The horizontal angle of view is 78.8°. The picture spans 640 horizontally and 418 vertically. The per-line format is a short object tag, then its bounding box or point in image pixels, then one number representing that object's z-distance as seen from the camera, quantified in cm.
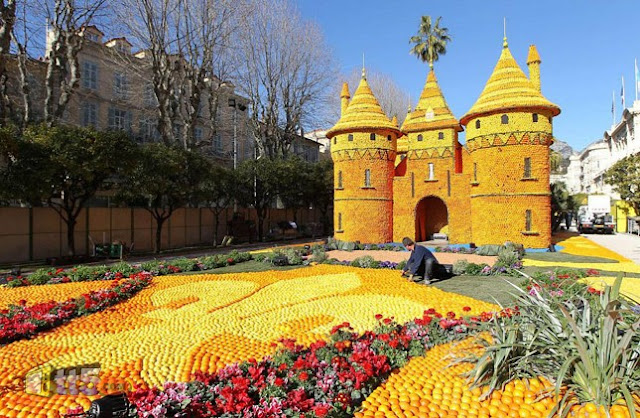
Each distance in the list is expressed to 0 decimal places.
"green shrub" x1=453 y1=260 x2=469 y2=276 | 1309
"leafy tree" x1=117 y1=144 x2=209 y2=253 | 2031
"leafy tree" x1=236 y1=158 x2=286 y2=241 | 3022
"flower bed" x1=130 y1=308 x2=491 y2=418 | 408
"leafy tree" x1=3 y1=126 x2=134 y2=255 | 1562
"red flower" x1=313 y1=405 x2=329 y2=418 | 388
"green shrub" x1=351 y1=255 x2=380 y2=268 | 1498
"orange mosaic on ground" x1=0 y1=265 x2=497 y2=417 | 557
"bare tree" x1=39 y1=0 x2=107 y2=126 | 2064
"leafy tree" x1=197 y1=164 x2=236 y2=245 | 2479
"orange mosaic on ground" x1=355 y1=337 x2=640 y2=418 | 397
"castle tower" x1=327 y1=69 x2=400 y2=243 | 2459
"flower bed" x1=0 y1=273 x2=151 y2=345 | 720
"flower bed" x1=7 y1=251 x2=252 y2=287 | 1231
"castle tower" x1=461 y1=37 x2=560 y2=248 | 2044
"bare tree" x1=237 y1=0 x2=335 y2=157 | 3559
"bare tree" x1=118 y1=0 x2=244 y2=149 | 2423
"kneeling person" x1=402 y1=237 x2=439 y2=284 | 1166
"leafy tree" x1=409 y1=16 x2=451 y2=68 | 3794
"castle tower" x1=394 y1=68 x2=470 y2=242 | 2380
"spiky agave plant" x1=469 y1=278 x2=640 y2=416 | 379
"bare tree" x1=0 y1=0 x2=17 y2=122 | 1741
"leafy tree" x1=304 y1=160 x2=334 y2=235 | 3499
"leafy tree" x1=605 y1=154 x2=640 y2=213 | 3441
